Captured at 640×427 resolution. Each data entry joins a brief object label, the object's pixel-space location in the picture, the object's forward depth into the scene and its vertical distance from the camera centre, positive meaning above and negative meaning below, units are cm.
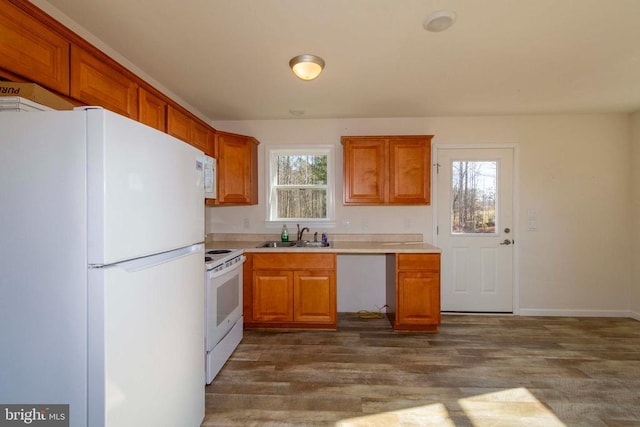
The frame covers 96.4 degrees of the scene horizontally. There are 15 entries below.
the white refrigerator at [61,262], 95 -17
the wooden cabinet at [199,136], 274 +74
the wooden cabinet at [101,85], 157 +76
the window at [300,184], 366 +33
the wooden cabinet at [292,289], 301 -83
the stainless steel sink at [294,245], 334 -41
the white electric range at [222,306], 211 -80
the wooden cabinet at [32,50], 125 +76
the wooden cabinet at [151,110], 205 +76
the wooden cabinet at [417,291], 296 -84
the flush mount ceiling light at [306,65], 207 +106
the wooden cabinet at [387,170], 329 +47
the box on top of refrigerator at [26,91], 116 +49
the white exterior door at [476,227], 353 -21
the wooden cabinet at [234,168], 320 +48
